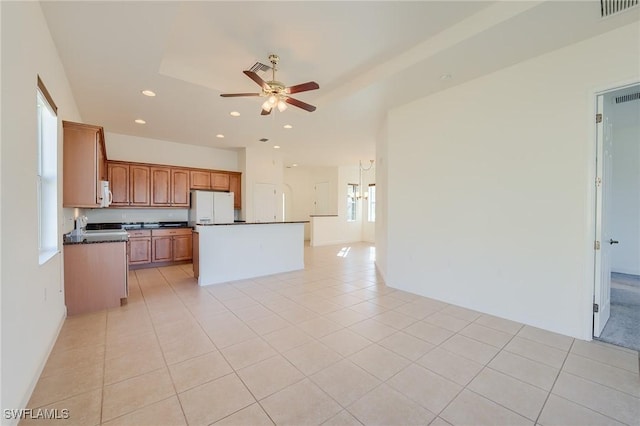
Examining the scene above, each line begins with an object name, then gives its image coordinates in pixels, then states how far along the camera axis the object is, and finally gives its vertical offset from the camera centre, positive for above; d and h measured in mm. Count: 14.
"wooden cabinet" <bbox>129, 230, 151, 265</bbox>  5617 -788
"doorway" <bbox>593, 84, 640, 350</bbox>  2639 -165
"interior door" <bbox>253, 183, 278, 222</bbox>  7211 +209
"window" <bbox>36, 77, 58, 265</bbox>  2674 +299
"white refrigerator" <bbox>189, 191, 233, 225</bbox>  6203 +60
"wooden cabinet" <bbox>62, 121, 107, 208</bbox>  3115 +525
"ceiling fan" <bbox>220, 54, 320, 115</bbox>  2920 +1340
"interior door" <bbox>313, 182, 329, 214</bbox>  10438 +469
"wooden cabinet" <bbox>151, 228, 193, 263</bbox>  5910 -794
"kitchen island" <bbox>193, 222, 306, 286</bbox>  4621 -756
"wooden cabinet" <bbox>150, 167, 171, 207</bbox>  6062 +530
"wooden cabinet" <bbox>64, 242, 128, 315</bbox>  3217 -828
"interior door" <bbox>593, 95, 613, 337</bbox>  2604 -58
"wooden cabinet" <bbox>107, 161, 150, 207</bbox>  5645 +545
